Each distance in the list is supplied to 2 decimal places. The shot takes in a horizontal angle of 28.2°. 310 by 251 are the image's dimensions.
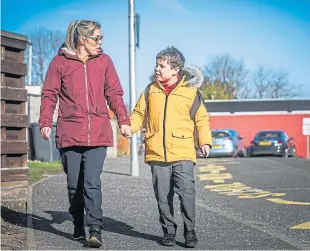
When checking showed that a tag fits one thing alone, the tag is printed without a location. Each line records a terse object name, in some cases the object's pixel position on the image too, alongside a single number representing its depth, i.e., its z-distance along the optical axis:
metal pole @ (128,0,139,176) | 15.52
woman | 5.24
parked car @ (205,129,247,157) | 27.41
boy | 5.38
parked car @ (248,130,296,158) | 28.94
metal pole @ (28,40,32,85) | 37.16
